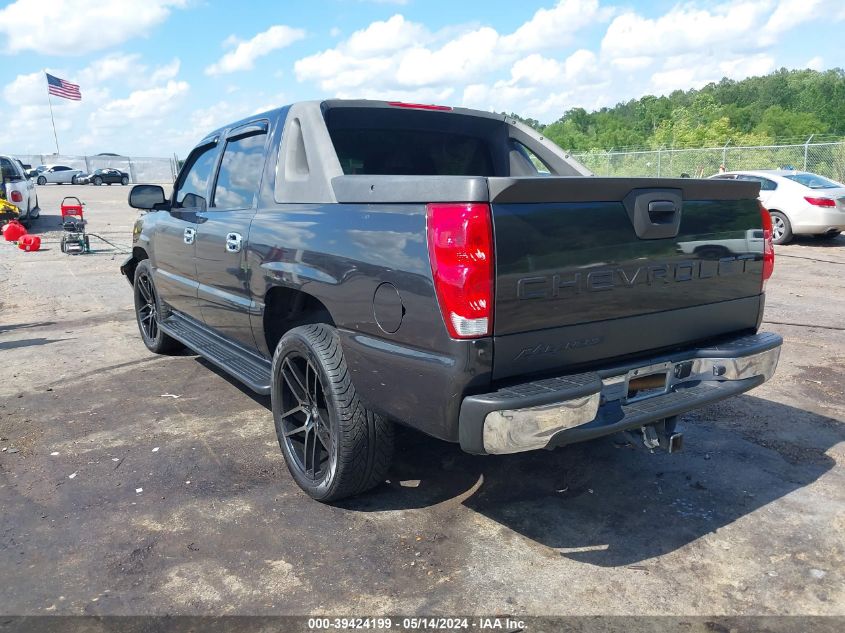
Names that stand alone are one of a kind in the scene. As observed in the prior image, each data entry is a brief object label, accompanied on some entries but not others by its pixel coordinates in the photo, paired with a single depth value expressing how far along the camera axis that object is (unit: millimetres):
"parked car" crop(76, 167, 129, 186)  46000
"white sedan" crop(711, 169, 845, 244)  12906
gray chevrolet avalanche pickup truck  2428
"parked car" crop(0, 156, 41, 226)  16031
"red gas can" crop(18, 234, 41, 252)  13430
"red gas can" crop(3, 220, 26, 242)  14164
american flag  43156
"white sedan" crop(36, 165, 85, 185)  45906
